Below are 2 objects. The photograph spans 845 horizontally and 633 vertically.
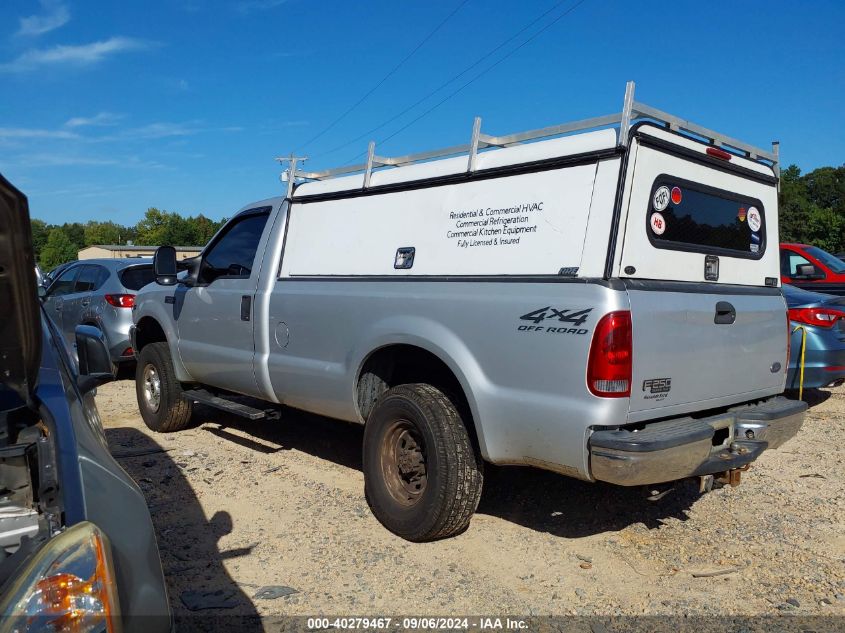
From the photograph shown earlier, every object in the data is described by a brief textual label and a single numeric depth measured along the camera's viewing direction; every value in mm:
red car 9195
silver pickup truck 3441
